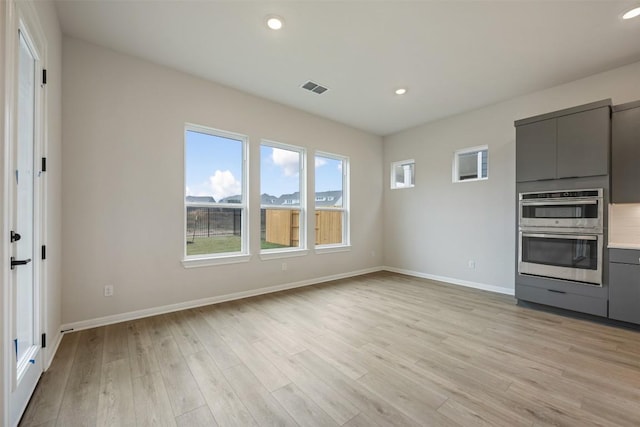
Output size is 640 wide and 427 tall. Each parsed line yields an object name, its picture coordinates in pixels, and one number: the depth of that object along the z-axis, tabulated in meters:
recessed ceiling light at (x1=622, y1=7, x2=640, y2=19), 2.36
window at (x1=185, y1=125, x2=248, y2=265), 3.57
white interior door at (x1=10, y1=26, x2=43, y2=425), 1.57
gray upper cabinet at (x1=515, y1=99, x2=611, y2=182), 3.00
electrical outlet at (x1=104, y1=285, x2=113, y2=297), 2.90
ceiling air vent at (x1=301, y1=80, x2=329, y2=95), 3.71
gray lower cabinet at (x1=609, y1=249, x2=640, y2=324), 2.78
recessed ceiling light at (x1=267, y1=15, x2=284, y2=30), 2.48
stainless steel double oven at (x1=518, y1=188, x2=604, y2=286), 3.01
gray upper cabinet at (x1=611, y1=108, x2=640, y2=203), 2.90
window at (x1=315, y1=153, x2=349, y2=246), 5.02
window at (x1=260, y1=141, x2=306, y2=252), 4.26
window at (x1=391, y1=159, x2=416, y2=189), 5.51
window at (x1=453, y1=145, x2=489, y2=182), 4.47
